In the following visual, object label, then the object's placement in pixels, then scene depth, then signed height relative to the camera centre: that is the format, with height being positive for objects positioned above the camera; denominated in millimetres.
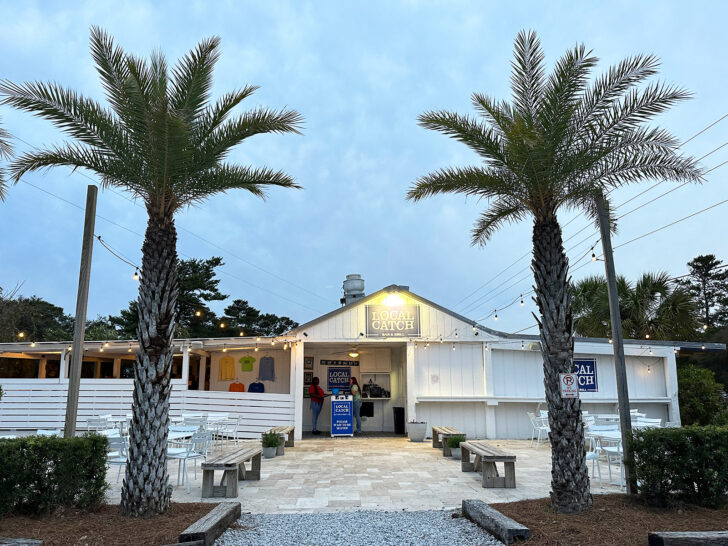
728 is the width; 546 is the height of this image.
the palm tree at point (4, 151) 8078 +3415
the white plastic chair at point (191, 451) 7297 -1258
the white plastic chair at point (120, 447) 6791 -1119
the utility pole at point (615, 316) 6660 +643
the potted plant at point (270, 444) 10422 -1607
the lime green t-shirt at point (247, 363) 17141 +57
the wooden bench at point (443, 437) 10612 -1629
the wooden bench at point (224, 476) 6605 -1467
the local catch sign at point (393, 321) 14258 +1207
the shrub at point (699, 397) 14502 -942
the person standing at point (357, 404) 15008 -1164
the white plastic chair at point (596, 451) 7326 -1299
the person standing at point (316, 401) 15719 -1109
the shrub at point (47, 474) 4973 -1091
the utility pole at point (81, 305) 6555 +785
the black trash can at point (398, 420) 15578 -1686
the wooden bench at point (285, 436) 10891 -1627
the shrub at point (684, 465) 5309 -1057
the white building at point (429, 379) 13938 -390
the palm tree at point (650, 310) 16375 +1769
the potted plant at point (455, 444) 10251 -1590
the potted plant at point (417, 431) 13301 -1716
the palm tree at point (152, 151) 5355 +2390
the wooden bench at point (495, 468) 7199 -1477
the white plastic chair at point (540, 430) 11252 -1577
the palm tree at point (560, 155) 5543 +2444
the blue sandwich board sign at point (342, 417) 14438 -1473
